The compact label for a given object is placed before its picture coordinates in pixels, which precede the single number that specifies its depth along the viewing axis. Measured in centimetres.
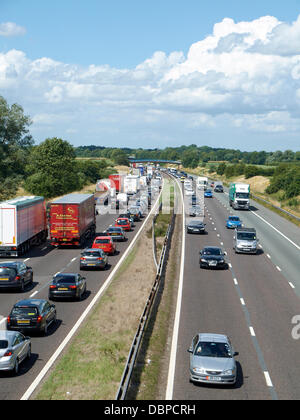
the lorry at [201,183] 12266
